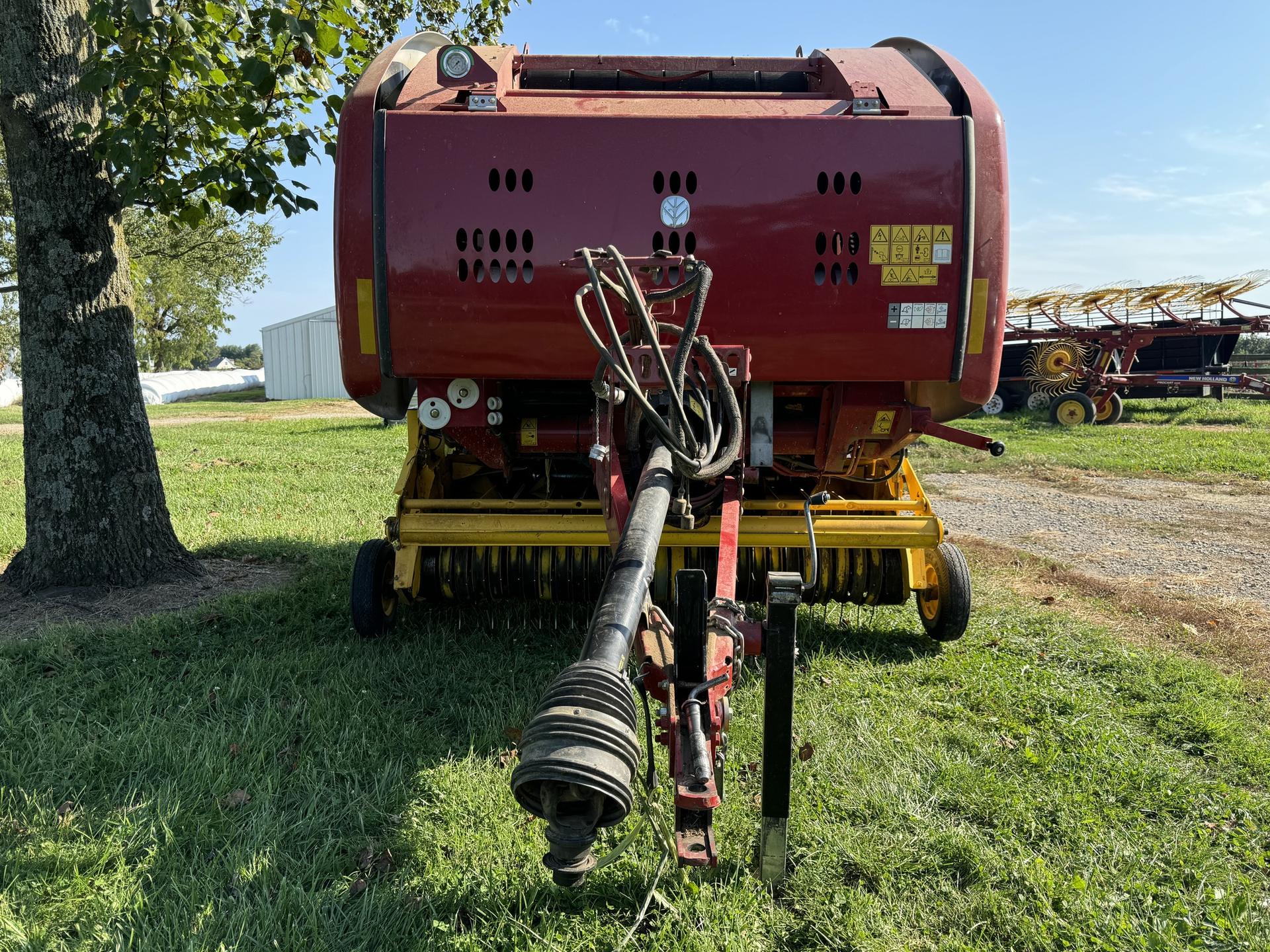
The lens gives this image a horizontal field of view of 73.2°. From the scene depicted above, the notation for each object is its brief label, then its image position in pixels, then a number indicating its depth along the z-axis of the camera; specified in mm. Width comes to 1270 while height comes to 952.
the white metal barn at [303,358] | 36062
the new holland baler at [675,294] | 3262
